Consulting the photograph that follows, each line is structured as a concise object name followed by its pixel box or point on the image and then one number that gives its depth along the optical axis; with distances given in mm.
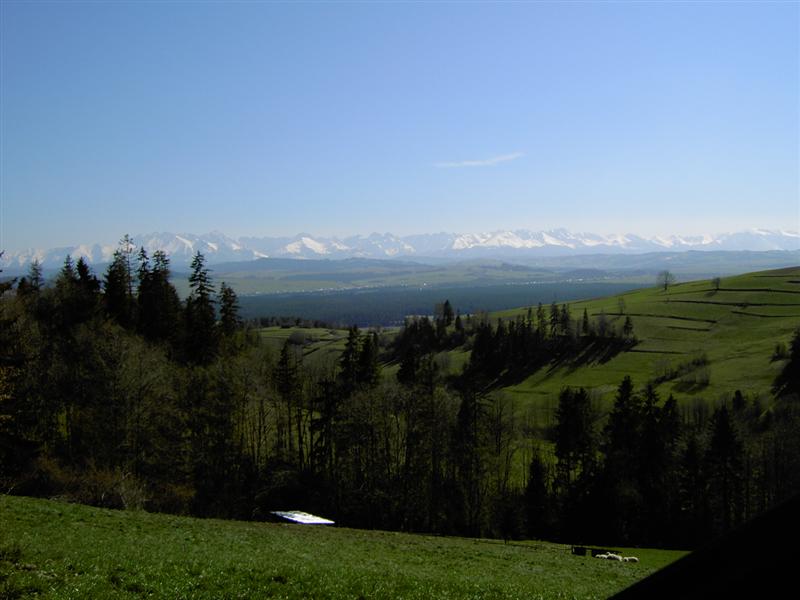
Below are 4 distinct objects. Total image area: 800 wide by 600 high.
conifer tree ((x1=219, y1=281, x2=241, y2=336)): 87438
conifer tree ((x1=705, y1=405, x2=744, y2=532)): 74188
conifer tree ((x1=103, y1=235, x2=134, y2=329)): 82938
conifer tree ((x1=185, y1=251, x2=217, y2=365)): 79062
